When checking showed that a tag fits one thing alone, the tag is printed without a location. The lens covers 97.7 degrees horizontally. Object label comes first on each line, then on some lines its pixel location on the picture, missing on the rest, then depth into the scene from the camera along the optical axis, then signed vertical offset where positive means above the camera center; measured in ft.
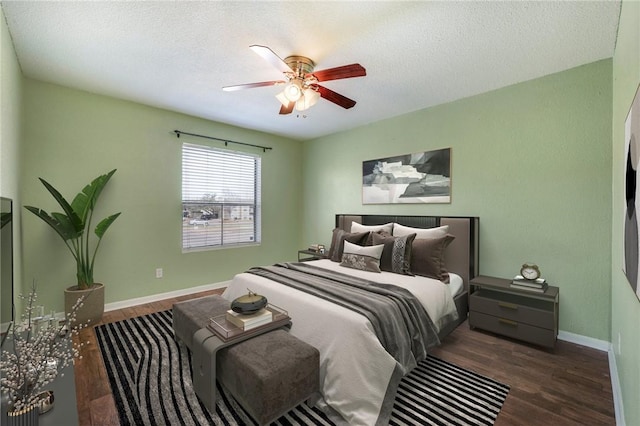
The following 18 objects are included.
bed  5.48 -2.50
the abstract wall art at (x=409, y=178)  11.48 +1.47
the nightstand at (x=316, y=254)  13.82 -2.18
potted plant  9.21 -0.81
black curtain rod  12.80 +3.64
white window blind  13.47 +0.71
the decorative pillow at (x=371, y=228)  11.64 -0.71
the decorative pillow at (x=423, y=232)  10.19 -0.78
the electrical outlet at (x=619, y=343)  6.03 -2.91
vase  3.41 -2.59
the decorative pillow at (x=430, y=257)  9.45 -1.58
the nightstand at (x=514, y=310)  7.94 -3.00
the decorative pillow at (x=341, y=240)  11.55 -1.23
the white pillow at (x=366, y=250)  10.05 -1.44
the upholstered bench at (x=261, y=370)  4.97 -3.06
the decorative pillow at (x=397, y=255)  9.76 -1.55
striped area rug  5.49 -4.05
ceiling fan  6.79 +3.37
